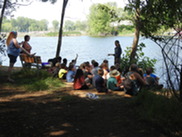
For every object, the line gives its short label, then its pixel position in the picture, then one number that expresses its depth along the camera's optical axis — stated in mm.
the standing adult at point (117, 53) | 9703
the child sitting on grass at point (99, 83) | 6148
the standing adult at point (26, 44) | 8281
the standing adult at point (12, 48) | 6555
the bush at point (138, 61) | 9344
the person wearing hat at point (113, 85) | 6418
